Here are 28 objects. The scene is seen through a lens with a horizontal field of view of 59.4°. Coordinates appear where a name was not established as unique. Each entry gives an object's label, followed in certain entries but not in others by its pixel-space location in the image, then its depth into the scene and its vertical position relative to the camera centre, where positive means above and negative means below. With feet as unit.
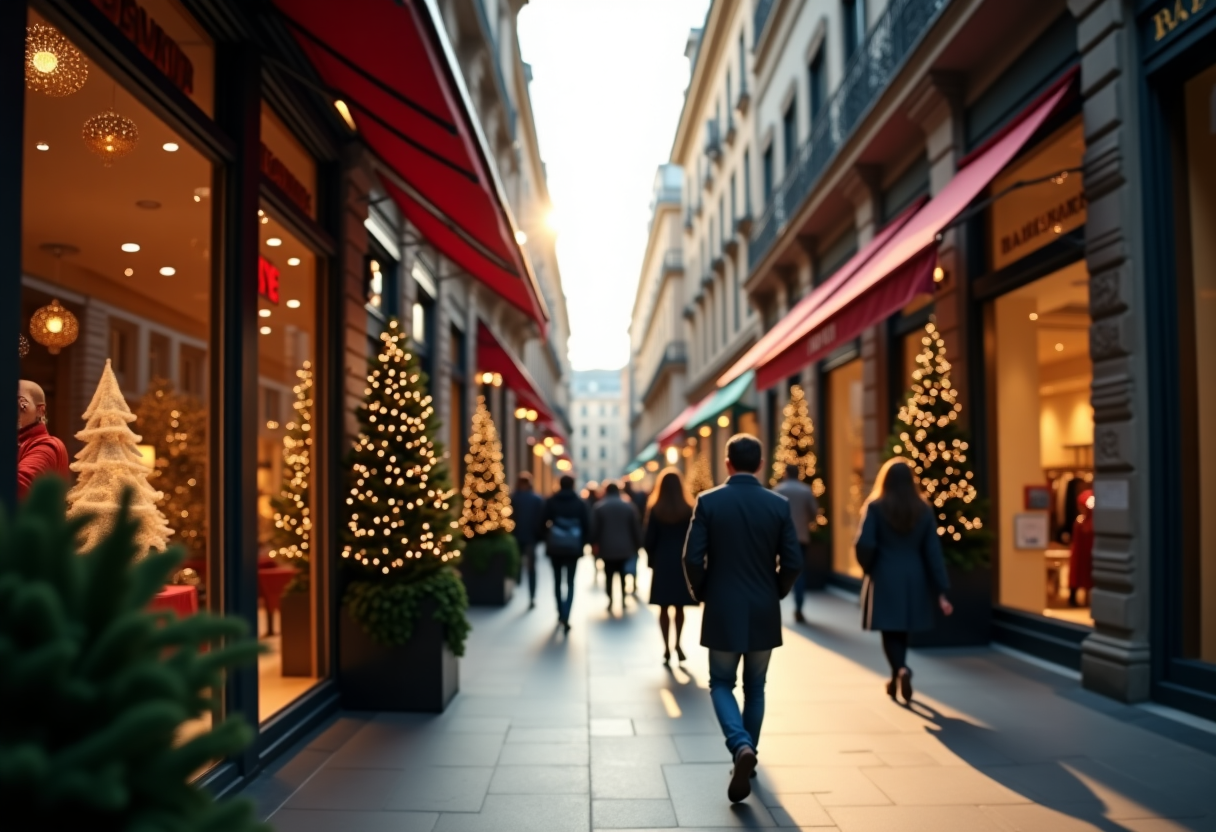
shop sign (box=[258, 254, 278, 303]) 23.02 +3.64
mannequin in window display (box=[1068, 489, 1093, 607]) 34.06 -3.88
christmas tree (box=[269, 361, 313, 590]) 27.07 -1.19
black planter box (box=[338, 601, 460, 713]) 25.70 -5.53
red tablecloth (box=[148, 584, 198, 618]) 17.83 -2.66
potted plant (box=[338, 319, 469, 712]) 25.72 -2.92
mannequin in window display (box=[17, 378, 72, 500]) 14.73 +0.09
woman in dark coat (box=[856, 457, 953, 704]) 26.03 -3.14
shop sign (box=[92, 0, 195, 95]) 15.99 +6.52
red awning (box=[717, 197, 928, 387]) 43.57 +6.75
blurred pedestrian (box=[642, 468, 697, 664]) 31.65 -3.26
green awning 68.23 +2.44
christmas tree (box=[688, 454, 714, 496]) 87.25 -3.25
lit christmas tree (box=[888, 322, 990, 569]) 35.09 -0.58
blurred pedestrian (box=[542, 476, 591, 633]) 41.34 -3.70
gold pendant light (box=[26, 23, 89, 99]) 14.23 +5.38
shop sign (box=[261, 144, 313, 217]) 23.08 +6.03
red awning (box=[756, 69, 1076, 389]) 30.35 +5.29
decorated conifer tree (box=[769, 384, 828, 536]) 54.80 -0.55
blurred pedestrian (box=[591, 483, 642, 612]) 43.37 -3.68
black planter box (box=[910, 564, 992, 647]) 34.63 -5.92
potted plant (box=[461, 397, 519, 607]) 49.55 -4.33
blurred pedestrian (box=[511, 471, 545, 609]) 56.03 -3.80
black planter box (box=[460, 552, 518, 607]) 49.75 -6.60
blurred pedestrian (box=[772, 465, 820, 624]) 44.14 -2.63
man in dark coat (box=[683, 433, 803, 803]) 19.25 -2.55
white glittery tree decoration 16.67 -0.38
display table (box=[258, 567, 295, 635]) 29.58 -4.09
